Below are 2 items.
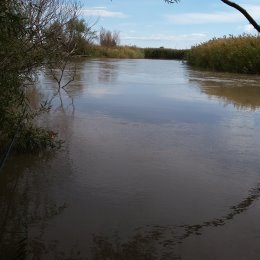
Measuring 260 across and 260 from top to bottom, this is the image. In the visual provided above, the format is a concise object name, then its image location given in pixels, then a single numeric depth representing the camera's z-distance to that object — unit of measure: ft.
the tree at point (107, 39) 85.68
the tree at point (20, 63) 7.74
